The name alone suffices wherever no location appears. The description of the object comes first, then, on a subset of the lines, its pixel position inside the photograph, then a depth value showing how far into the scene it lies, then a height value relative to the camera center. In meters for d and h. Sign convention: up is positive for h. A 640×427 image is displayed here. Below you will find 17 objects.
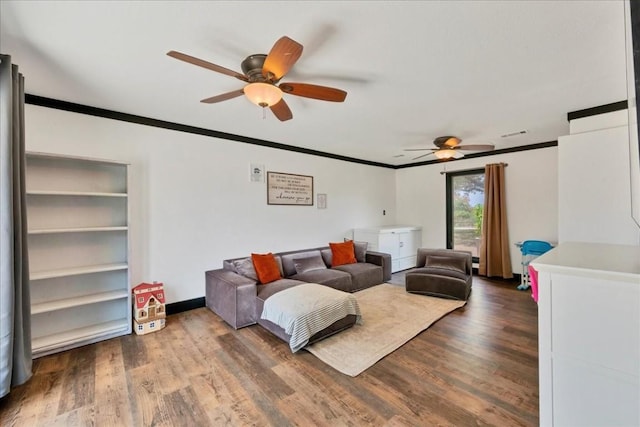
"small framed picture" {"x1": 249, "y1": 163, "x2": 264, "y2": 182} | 4.29 +0.66
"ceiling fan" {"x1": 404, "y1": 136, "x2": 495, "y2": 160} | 3.99 +0.96
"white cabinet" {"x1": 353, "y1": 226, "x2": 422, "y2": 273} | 5.54 -0.64
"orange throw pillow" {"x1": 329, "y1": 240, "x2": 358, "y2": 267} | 4.81 -0.75
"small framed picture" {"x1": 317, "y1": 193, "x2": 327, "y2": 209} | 5.29 +0.25
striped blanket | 2.57 -1.00
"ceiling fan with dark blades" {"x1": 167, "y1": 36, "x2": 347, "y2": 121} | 1.74 +1.01
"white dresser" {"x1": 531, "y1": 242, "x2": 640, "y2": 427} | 1.12 -0.59
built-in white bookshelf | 2.67 -0.37
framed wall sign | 4.54 +0.43
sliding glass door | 5.65 +0.02
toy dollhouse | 2.96 -1.04
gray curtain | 1.91 -0.17
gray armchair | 3.90 -0.97
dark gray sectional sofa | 3.09 -0.94
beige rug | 2.44 -1.31
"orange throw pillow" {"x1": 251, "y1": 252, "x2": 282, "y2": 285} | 3.66 -0.75
